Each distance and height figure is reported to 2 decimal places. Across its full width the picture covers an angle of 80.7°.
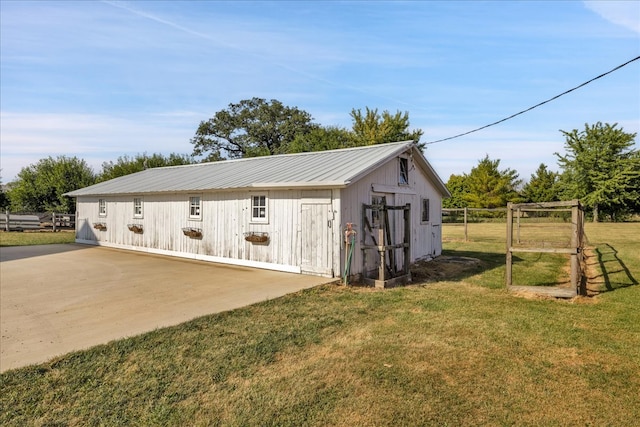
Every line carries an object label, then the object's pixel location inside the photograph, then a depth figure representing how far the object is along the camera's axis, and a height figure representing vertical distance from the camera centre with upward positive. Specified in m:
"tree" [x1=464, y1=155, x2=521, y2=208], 42.09 +2.13
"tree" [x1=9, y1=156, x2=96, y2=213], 33.38 +1.92
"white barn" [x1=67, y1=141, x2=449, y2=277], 9.72 -0.08
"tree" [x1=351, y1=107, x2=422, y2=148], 33.50 +7.02
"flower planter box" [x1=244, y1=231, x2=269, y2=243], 10.98 -0.93
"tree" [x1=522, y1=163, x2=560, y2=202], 44.75 +2.14
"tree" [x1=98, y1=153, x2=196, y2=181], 33.12 +3.87
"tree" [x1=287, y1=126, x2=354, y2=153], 35.81 +6.33
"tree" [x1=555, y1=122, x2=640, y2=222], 34.91 +3.38
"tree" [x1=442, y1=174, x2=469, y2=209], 44.59 +1.67
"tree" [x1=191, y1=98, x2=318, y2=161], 44.38 +9.31
